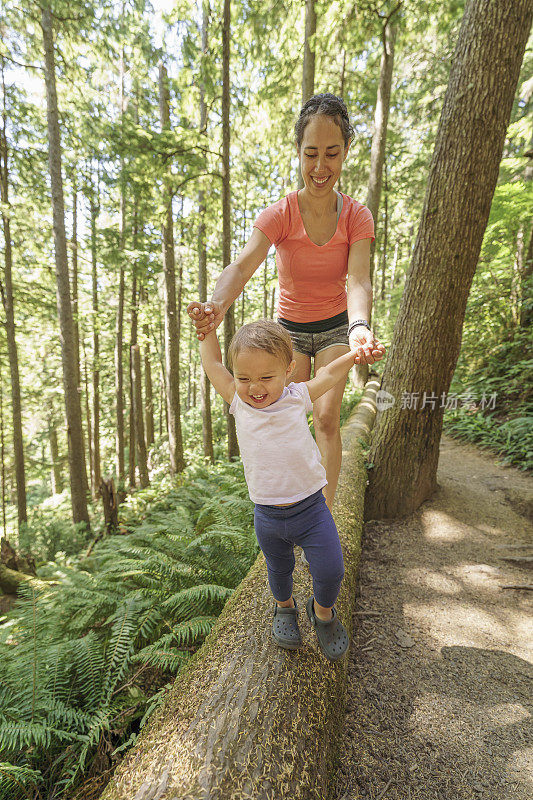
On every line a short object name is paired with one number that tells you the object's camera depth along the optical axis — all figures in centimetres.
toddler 154
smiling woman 190
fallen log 122
